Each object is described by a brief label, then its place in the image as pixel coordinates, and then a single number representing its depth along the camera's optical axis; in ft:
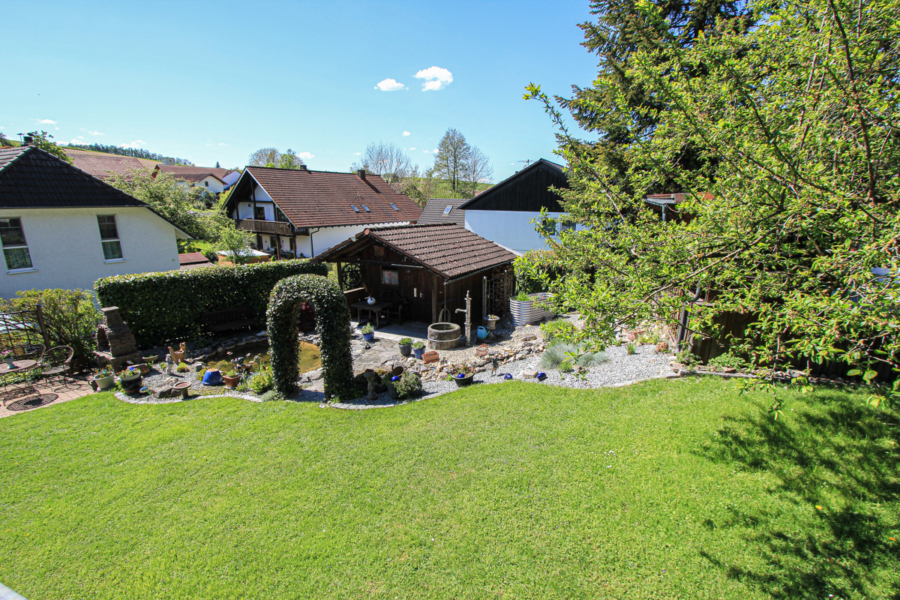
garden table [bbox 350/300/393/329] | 48.06
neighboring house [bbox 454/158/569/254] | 70.64
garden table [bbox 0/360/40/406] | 29.22
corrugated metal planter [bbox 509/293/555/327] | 48.01
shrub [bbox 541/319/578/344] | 14.24
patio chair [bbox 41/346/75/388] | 32.65
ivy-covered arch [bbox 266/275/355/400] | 28.84
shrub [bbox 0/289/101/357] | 34.58
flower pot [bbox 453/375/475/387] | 30.40
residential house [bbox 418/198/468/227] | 103.60
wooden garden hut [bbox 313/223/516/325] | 44.88
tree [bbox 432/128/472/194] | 172.65
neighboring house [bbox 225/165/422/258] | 91.29
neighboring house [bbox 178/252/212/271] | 82.89
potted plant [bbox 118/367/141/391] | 30.17
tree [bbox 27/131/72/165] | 72.22
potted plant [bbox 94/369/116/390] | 31.01
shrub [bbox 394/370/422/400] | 29.22
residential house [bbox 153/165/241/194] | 228.24
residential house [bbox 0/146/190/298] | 43.73
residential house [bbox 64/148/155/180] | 146.10
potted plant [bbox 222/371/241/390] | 32.63
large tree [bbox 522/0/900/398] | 10.61
